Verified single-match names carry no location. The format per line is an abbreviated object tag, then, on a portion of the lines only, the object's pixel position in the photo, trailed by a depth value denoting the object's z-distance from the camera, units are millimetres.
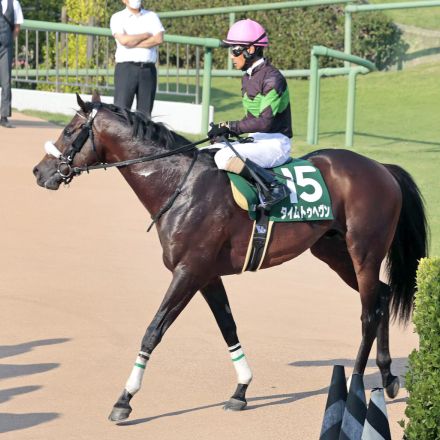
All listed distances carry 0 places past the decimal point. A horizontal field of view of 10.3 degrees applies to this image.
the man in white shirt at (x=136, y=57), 25544
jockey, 14257
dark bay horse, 13778
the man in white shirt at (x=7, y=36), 28004
